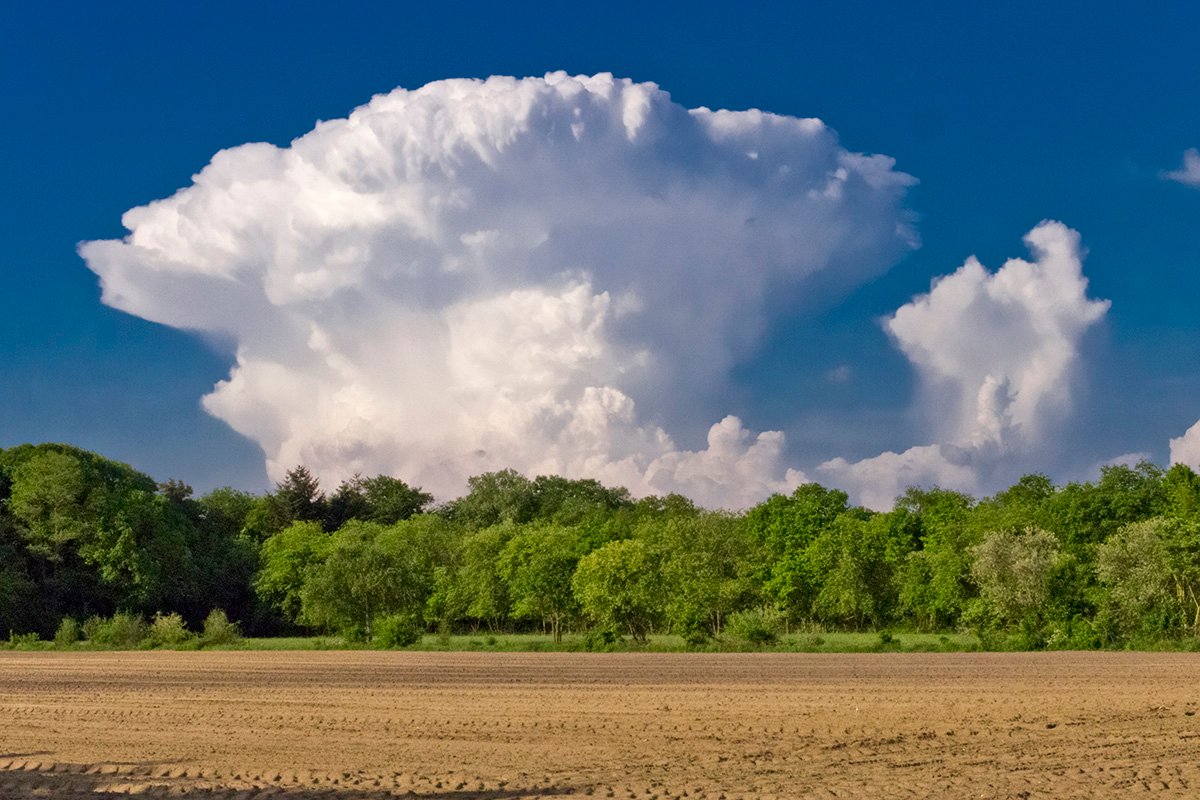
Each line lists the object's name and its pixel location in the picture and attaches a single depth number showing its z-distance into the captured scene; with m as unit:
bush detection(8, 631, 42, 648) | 69.59
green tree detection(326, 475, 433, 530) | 109.06
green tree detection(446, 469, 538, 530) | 118.12
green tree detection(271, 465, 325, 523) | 104.55
